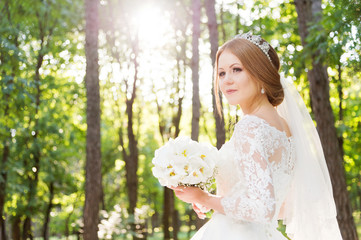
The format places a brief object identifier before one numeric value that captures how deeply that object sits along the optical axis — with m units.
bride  2.59
